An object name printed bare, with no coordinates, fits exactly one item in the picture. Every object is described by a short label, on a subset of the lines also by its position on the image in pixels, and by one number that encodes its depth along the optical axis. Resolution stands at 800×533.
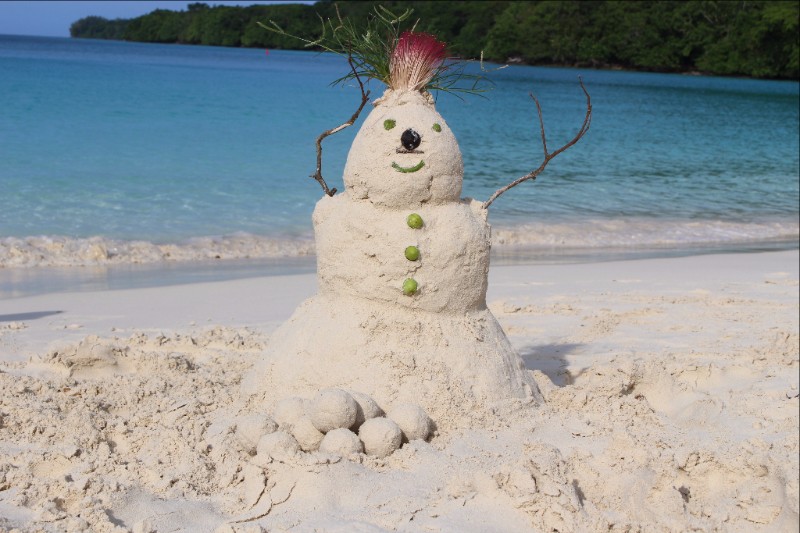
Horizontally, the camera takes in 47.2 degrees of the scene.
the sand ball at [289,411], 3.97
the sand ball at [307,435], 3.87
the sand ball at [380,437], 3.81
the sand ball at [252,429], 3.88
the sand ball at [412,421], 3.94
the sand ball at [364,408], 3.96
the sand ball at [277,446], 3.72
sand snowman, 4.19
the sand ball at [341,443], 3.74
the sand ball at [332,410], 3.82
